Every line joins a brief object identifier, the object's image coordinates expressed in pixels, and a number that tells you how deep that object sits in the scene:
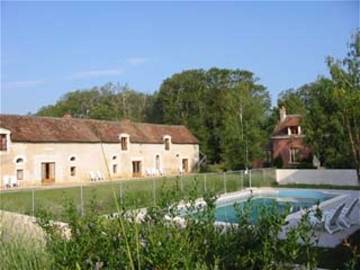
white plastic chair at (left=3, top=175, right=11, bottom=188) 30.93
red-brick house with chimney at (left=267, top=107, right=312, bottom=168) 42.40
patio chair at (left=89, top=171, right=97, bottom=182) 36.36
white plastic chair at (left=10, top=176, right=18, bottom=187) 31.32
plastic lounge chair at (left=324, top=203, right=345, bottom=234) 11.67
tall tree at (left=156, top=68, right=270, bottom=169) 41.09
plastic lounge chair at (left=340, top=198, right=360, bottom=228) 12.38
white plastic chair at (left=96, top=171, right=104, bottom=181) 37.02
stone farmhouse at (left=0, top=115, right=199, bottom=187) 32.41
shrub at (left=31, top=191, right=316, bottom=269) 2.90
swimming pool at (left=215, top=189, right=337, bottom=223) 21.21
